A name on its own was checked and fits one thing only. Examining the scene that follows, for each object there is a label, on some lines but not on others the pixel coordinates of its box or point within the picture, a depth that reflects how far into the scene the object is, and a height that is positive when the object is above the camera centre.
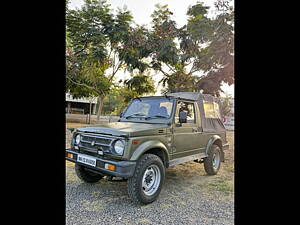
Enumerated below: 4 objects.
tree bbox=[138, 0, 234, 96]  5.75 +2.35
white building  19.91 +0.79
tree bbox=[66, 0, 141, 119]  7.56 +3.25
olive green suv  2.71 -0.52
